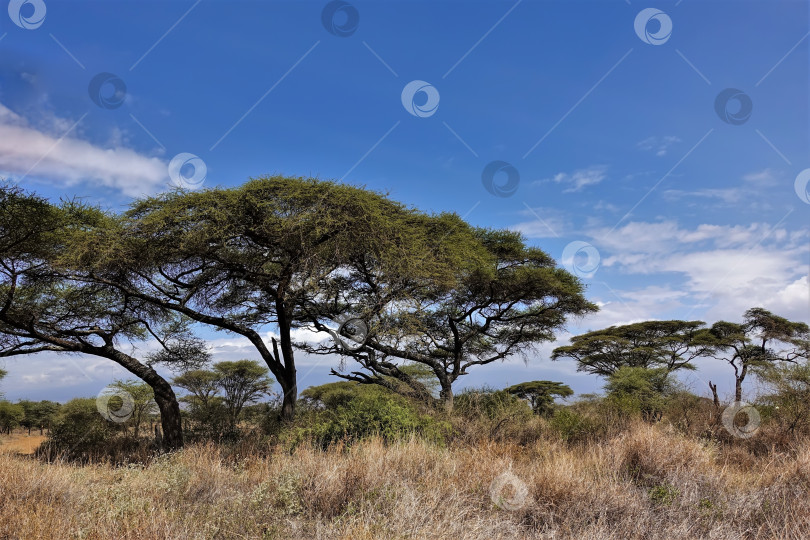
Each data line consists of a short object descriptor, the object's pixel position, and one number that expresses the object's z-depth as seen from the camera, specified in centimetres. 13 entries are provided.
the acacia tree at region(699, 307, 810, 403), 2742
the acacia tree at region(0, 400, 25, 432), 3675
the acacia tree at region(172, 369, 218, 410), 2838
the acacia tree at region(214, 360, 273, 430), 2858
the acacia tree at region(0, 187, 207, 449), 1318
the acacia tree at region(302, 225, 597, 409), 1426
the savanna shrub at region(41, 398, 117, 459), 1647
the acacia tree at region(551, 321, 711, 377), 2852
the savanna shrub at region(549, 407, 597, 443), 1144
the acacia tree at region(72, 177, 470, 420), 1192
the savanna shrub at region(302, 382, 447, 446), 873
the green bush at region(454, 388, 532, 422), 1199
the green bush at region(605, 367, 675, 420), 1356
